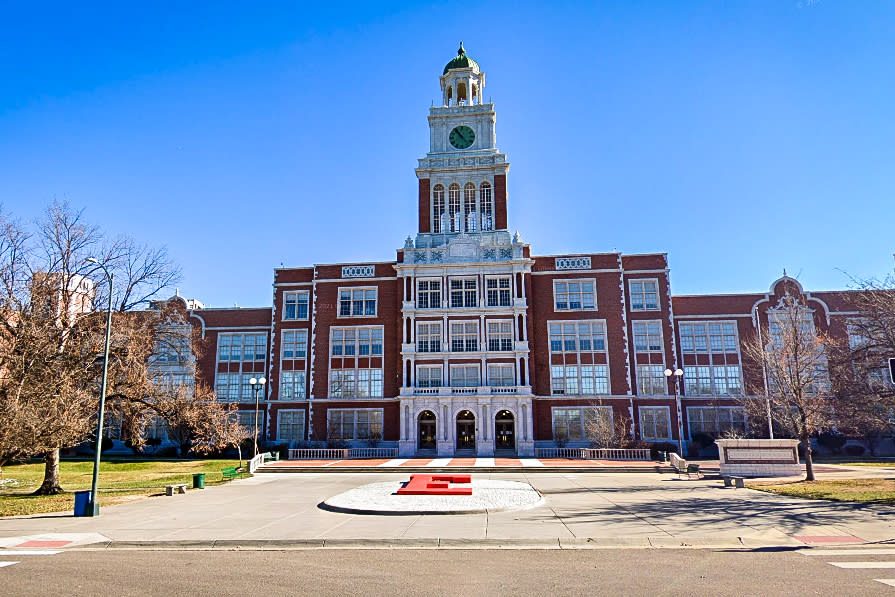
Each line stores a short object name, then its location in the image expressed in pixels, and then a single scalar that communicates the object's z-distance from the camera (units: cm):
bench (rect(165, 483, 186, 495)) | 2567
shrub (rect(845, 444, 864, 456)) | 4753
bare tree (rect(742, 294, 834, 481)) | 2981
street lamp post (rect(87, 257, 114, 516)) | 1942
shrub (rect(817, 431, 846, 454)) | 4753
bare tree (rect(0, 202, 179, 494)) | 2222
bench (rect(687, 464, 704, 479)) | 3096
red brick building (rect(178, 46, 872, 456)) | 4912
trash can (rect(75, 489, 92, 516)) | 1939
